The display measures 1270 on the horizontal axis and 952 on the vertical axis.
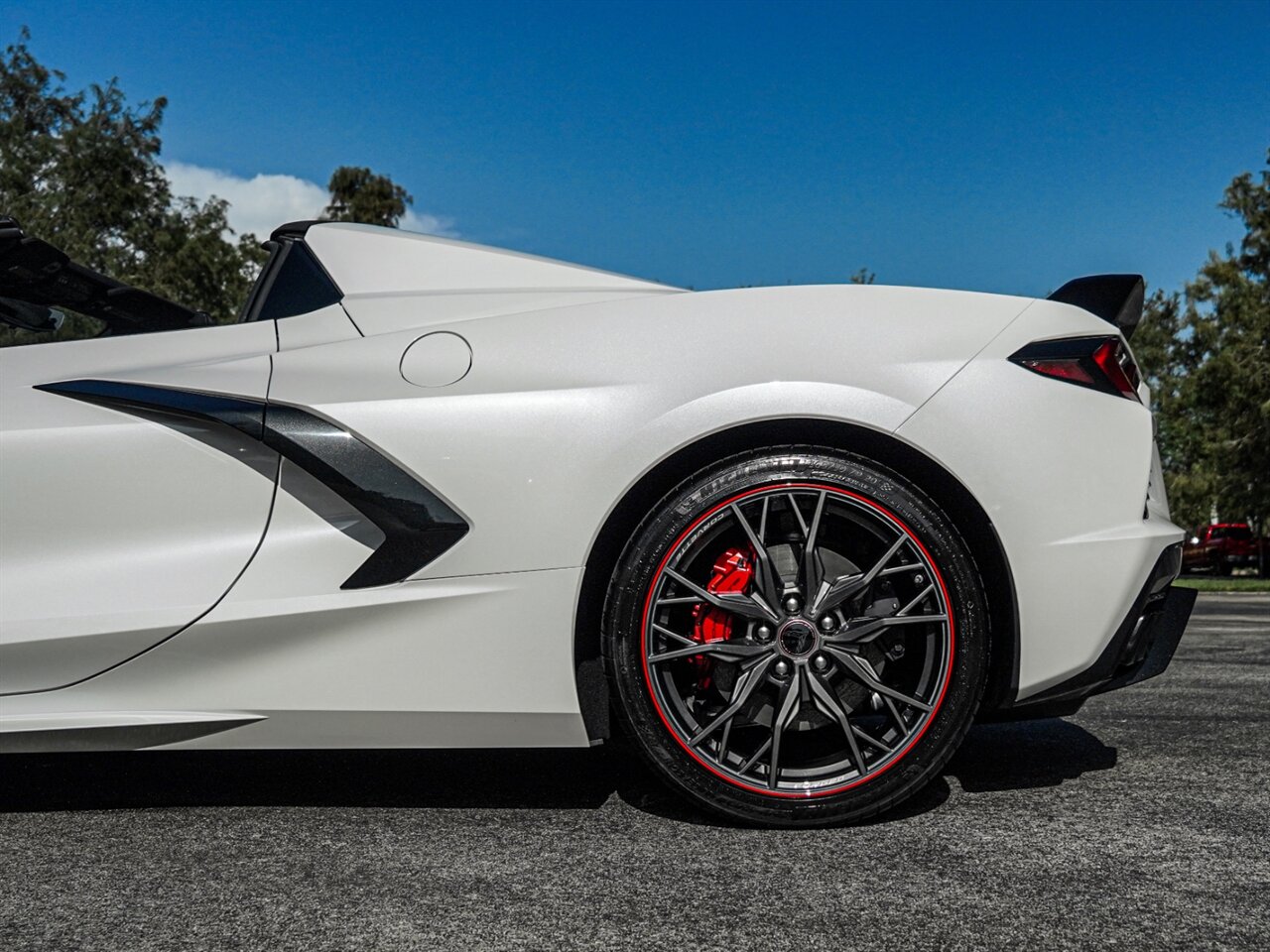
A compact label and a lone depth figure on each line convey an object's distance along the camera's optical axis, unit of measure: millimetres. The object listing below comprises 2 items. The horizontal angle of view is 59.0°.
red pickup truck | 31719
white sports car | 2195
